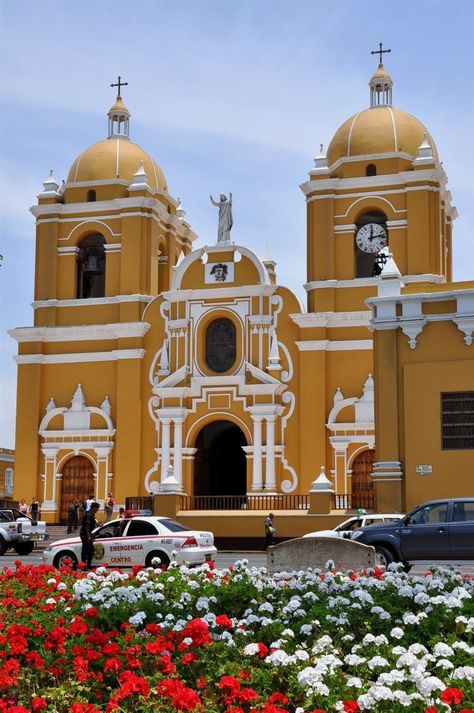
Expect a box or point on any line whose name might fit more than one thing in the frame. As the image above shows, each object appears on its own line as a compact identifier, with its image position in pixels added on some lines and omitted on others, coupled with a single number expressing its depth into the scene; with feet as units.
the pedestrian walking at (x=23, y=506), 117.60
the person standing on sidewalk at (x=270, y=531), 91.76
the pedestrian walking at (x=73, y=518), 109.70
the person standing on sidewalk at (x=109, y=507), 110.83
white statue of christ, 123.34
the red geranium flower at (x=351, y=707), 19.77
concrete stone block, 52.08
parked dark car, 58.59
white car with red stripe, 66.23
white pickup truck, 90.94
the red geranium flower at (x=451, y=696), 20.02
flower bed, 21.85
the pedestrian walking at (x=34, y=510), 118.01
